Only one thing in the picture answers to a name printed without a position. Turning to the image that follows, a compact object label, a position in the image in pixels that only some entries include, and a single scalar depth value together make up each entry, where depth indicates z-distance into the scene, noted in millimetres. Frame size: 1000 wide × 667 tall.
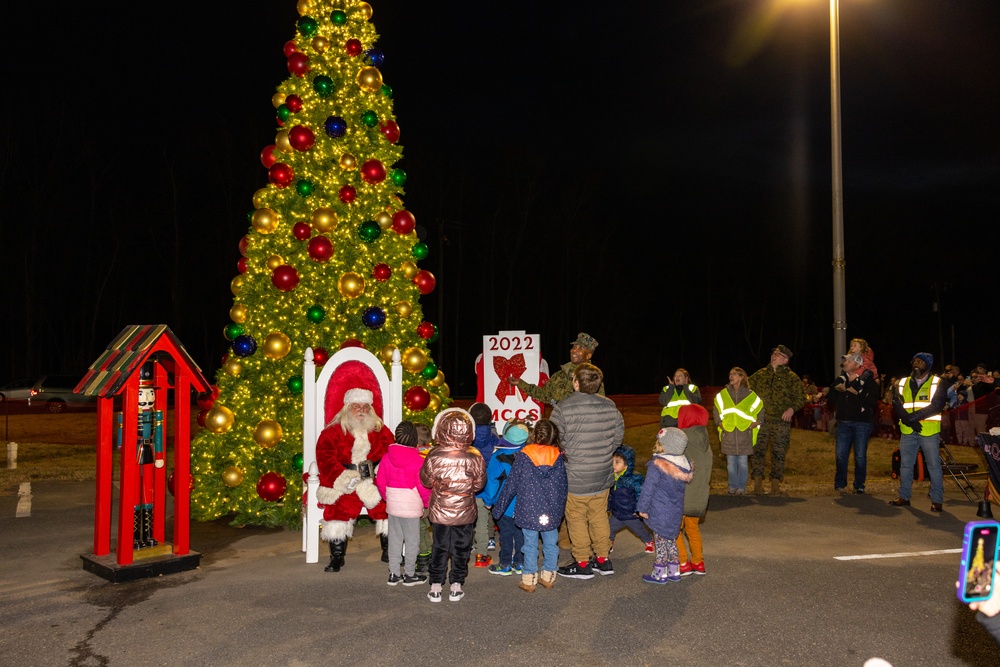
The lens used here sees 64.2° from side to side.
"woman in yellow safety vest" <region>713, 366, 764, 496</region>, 11062
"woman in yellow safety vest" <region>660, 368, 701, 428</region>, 10078
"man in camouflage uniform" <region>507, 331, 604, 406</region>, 8633
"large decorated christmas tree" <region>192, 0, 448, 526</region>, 9438
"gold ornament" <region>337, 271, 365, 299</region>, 9695
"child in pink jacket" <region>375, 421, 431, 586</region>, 6812
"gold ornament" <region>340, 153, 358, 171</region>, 9984
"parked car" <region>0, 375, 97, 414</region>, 28969
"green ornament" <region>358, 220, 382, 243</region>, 9953
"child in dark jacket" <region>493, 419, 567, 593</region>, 6715
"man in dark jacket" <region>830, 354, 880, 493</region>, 11117
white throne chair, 7695
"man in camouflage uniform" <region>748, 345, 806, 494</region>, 11289
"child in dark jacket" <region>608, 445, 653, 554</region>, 7750
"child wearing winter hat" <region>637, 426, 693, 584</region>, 6770
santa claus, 7211
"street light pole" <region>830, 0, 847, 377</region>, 13133
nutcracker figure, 7195
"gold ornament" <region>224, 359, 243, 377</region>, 9539
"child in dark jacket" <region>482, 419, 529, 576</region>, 7391
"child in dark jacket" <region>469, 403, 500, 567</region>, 7762
